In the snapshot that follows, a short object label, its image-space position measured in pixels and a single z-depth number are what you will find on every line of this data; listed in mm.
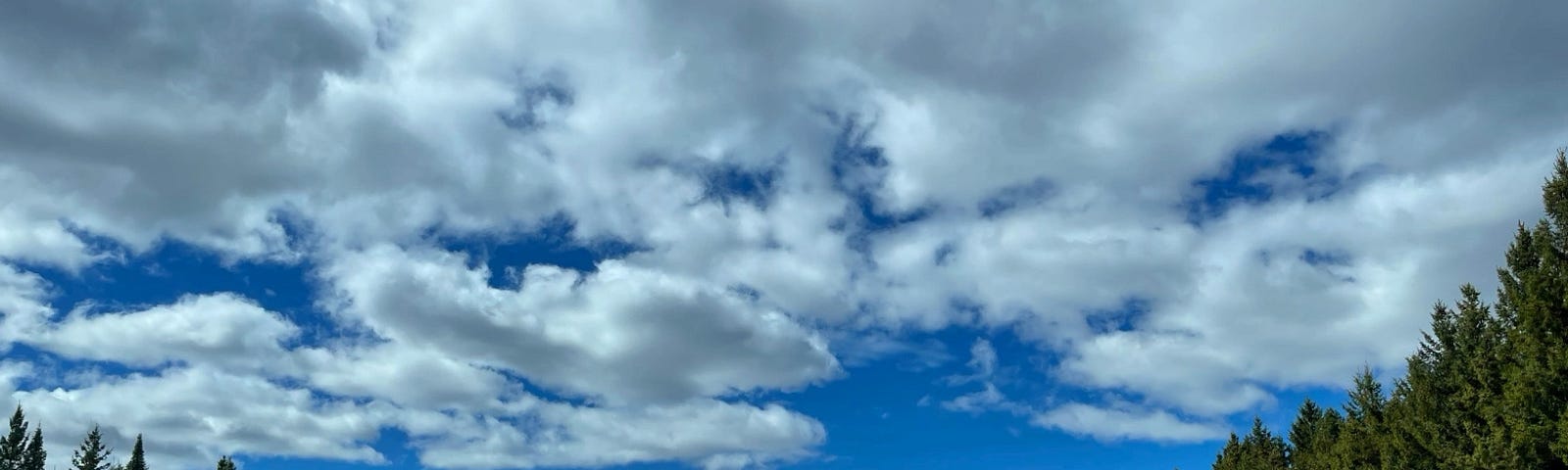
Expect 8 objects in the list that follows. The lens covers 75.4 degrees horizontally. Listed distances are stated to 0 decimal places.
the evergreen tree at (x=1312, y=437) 80688
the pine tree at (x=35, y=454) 130750
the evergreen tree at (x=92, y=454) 131500
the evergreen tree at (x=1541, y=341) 39281
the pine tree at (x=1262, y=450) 100500
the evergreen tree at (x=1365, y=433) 65500
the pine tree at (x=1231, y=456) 113688
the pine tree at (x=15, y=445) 129000
